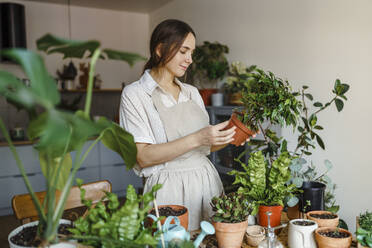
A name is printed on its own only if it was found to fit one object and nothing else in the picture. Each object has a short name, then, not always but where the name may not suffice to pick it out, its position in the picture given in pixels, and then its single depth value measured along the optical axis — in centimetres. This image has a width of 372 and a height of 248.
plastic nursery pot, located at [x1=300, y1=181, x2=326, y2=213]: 131
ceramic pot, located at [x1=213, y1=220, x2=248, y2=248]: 109
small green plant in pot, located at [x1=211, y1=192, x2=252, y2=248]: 110
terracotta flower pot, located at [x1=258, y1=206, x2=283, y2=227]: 126
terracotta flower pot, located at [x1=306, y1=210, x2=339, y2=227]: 116
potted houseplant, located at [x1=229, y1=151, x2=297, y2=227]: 126
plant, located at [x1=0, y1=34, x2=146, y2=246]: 60
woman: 146
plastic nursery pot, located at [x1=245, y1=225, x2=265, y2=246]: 117
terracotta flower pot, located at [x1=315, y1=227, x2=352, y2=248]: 106
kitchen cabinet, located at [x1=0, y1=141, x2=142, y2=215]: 391
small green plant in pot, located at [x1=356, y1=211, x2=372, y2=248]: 108
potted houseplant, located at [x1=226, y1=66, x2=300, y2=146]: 138
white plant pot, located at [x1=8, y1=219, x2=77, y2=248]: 95
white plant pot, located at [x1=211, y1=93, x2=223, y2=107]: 346
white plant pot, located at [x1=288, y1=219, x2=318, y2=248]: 112
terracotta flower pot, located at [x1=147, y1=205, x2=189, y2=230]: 109
